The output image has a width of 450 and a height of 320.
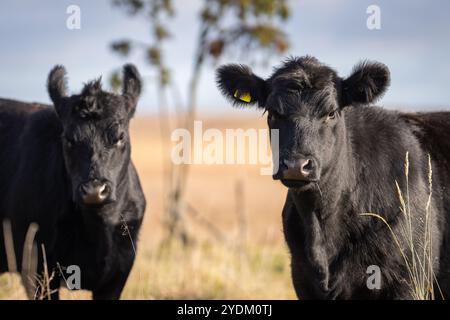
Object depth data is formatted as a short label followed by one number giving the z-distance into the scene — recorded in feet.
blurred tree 49.52
